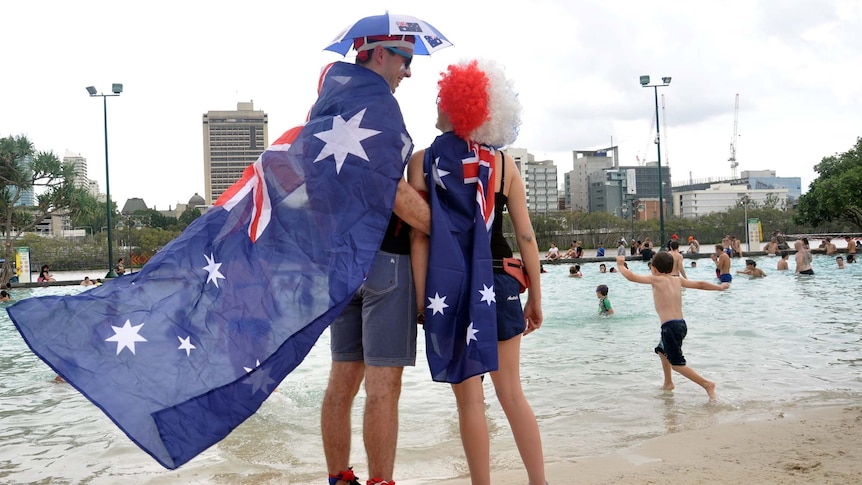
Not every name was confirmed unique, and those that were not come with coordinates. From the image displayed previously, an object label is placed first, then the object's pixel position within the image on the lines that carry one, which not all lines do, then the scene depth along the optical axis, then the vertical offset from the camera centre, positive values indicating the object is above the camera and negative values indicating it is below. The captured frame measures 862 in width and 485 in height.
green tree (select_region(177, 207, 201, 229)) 103.23 +6.08
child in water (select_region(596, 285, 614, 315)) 13.83 -1.18
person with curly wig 3.06 +0.00
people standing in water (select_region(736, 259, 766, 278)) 23.45 -0.97
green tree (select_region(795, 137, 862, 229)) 53.69 +3.53
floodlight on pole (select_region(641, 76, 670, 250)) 40.20 +9.16
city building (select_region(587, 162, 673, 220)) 180.62 +13.40
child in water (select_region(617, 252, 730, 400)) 6.30 -0.62
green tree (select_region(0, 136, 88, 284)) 41.94 +4.87
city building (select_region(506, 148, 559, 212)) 191.55 +21.14
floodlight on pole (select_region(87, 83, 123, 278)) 37.09 +8.64
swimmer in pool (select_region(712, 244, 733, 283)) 17.62 -0.58
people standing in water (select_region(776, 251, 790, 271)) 26.50 -0.90
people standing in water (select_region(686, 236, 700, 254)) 37.21 -0.20
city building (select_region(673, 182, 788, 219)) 193.75 +11.73
